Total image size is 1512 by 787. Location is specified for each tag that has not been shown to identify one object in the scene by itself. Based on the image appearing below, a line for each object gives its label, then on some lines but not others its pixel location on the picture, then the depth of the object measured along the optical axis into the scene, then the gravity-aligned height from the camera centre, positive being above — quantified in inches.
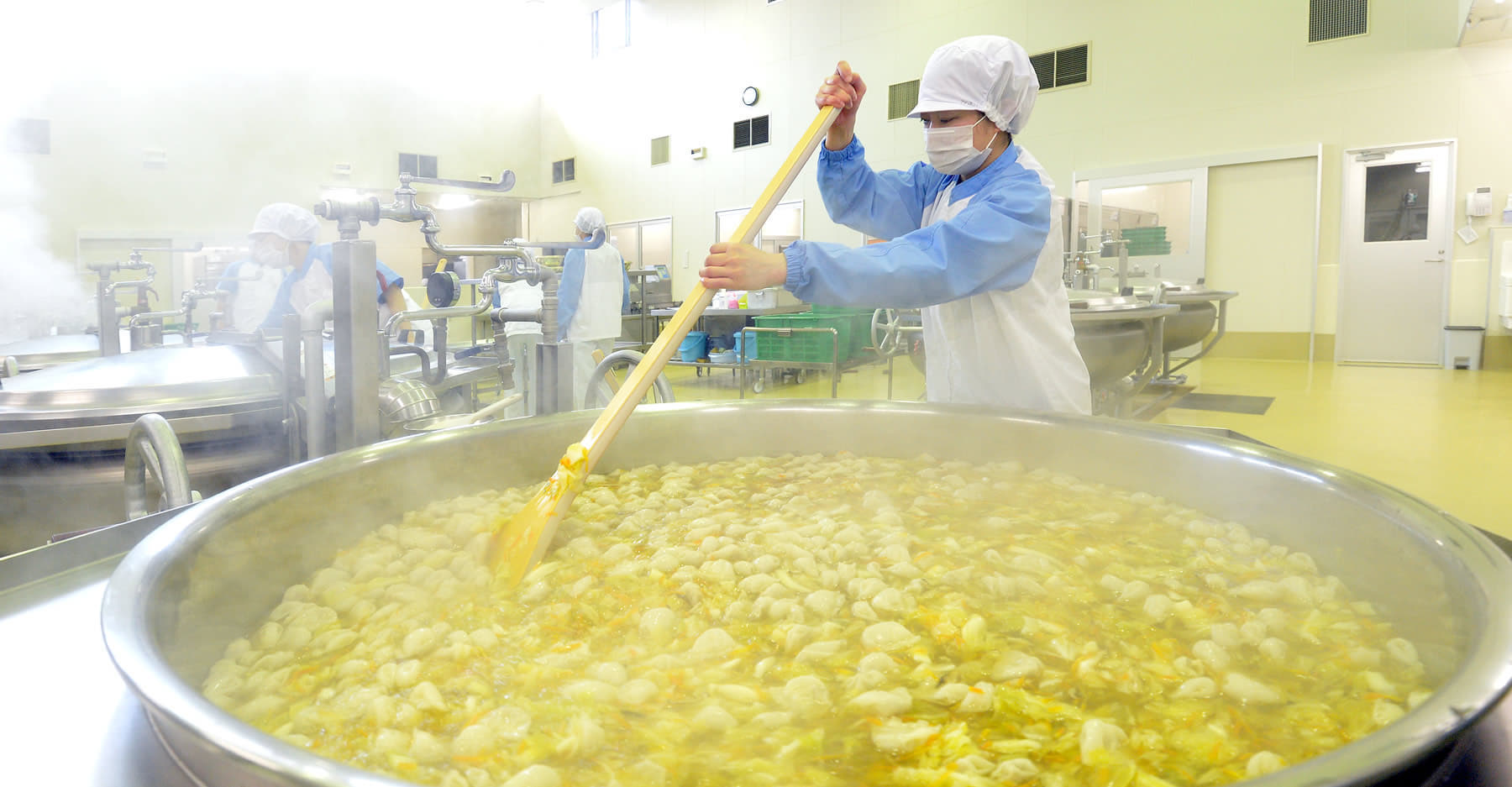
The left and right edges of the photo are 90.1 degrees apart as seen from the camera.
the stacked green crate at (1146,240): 285.4 +30.4
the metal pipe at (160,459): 35.8 -6.9
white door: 253.4 +22.6
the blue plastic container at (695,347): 301.8 -10.9
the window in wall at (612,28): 436.1 +171.0
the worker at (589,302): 185.3 +4.7
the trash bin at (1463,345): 246.2 -8.4
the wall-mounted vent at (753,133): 391.5 +98.0
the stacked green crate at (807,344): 208.5 -6.6
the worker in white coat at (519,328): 167.3 -2.2
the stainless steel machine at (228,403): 45.6 -6.3
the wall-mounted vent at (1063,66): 302.8 +102.8
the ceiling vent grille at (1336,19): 252.8 +101.5
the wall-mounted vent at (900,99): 345.4 +101.6
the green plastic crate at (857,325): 218.8 -1.6
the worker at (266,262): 119.1 +9.8
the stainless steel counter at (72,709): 17.1 -10.3
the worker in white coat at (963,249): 52.4 +5.0
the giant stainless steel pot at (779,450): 14.9 -8.1
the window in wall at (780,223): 385.1 +51.1
